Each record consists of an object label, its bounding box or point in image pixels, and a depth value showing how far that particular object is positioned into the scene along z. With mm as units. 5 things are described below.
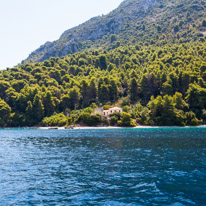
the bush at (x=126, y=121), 95188
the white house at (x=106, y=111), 104188
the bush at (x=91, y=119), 101125
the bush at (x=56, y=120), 107812
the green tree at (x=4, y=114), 117088
